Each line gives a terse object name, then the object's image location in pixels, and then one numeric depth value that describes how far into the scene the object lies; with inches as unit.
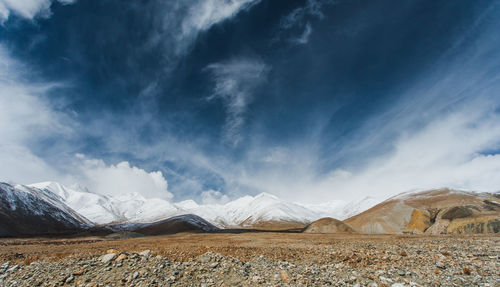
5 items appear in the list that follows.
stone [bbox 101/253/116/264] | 439.5
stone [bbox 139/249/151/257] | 489.9
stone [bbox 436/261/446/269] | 425.7
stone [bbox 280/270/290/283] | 373.8
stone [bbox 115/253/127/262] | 440.0
